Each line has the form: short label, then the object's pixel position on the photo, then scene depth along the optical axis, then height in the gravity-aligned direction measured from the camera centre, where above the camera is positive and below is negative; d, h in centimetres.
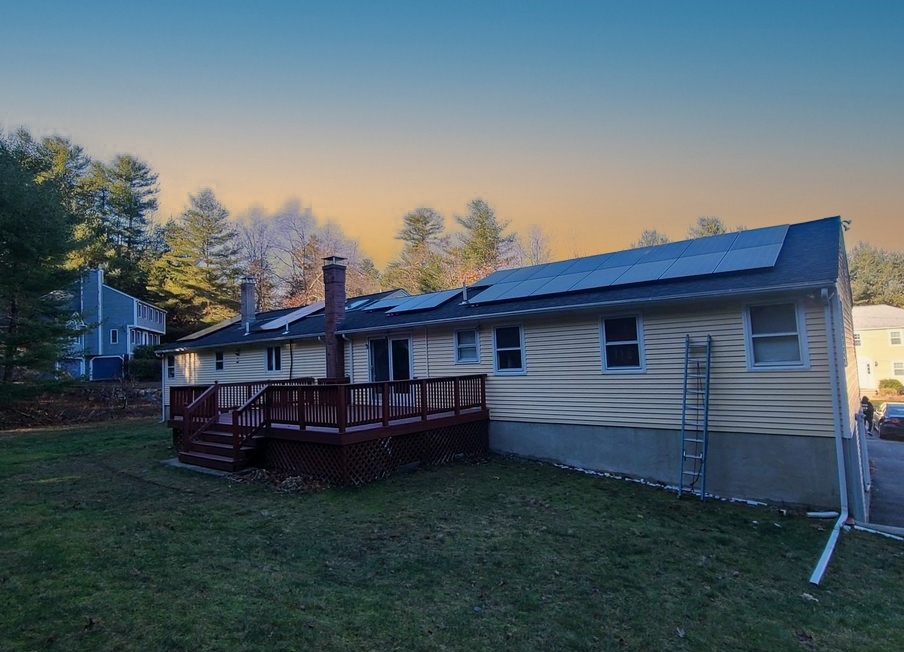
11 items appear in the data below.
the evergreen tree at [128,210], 3475 +1307
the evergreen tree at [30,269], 1617 +404
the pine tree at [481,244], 3353 +850
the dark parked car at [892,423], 1678 -302
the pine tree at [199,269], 3338 +740
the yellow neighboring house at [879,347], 3077 -37
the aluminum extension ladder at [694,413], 781 -111
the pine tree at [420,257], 3406 +805
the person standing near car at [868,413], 1819 -289
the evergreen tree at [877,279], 4647 +645
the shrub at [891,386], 2977 -293
